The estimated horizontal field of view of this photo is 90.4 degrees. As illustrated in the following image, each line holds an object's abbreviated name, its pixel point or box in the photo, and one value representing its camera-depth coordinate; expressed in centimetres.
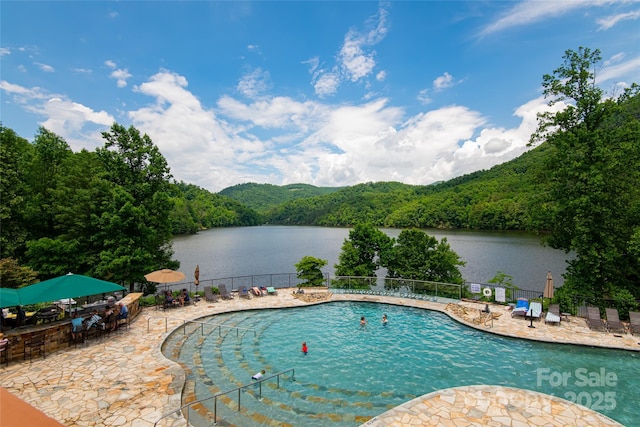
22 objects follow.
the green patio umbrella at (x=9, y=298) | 935
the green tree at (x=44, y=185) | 2030
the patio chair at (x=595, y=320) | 1263
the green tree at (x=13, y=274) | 1472
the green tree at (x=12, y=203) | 1862
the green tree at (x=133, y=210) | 1828
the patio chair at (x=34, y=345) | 984
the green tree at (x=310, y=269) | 2370
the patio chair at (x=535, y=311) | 1387
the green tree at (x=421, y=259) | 2153
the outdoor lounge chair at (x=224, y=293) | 1828
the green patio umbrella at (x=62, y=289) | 1004
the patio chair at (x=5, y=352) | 935
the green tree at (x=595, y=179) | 1474
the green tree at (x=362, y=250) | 2359
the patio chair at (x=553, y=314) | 1340
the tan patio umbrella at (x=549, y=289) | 1450
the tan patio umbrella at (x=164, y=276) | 1530
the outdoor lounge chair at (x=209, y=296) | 1770
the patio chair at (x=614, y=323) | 1236
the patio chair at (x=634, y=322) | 1221
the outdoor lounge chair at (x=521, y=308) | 1445
